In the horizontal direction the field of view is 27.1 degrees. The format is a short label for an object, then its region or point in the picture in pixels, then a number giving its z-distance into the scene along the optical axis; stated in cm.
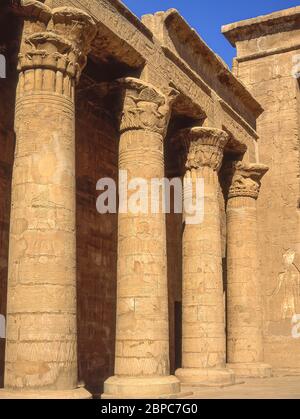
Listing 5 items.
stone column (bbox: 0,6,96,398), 866
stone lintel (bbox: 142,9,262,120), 1418
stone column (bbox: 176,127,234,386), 1429
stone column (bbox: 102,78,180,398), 1114
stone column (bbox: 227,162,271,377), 1719
